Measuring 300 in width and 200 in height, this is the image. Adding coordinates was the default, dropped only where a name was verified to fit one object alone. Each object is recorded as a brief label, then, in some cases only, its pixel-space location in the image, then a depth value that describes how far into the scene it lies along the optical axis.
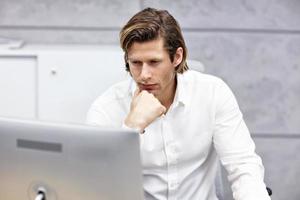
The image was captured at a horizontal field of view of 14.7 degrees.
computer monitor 2.04
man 2.46
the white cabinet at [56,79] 2.78
